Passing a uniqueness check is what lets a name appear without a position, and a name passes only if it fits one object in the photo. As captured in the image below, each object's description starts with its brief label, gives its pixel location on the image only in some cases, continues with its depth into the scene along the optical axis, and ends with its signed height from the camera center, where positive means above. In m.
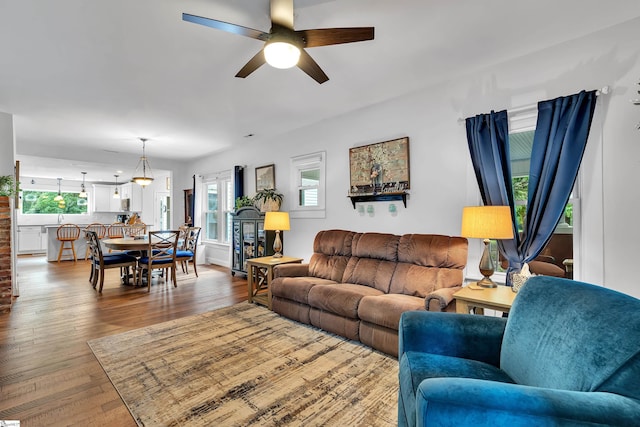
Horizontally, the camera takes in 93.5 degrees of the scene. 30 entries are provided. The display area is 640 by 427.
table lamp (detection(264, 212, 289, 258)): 4.07 -0.14
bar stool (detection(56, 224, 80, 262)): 7.56 -0.59
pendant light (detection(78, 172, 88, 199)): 10.29 +0.69
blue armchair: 0.91 -0.59
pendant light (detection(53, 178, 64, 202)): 9.97 +0.51
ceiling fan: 1.87 +1.14
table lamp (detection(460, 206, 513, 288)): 2.25 -0.09
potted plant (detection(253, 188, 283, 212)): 5.04 +0.22
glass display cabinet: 5.09 -0.45
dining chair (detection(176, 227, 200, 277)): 5.37 -0.64
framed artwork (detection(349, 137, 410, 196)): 3.58 +0.55
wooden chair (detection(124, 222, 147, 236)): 8.14 -0.45
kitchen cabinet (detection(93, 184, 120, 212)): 10.80 +0.47
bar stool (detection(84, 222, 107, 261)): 8.26 -0.44
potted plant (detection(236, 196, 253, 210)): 5.70 +0.19
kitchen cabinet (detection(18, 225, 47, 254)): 9.01 -0.80
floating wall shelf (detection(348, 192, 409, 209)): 3.56 +0.17
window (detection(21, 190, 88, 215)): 9.79 +0.34
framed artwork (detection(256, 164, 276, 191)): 5.38 +0.64
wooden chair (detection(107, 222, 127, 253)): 8.42 -0.46
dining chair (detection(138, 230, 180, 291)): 4.73 -0.71
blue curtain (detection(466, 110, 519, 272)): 2.72 +0.45
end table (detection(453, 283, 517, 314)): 2.06 -0.62
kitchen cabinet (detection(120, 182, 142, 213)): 10.31 +0.55
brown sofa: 2.54 -0.73
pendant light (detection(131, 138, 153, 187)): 5.80 +1.09
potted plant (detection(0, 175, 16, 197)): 3.76 +0.35
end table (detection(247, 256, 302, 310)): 3.75 -0.90
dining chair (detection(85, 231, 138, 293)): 4.60 -0.76
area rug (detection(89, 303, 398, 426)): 1.79 -1.20
